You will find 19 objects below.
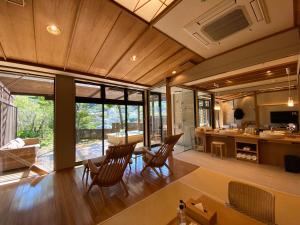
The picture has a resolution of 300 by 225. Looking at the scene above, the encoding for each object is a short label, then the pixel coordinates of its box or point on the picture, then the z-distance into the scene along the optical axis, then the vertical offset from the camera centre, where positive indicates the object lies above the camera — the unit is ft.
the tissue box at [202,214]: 3.45 -2.58
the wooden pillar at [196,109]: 21.12 +1.10
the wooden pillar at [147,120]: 21.77 -0.41
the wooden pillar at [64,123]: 13.67 -0.36
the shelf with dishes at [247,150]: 13.96 -3.66
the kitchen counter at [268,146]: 12.19 -3.08
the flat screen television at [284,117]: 18.95 -0.42
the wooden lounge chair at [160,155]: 11.43 -3.15
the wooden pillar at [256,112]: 22.70 +0.44
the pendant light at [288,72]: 13.21 +4.49
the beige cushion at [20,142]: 13.60 -2.12
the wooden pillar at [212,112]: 24.47 +0.58
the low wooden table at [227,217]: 3.48 -2.71
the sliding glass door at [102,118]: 15.74 +0.04
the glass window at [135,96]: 20.29 +3.36
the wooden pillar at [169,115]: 18.15 +0.24
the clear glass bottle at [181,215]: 3.60 -2.62
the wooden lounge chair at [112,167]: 8.28 -3.07
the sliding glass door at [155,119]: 22.30 -0.30
